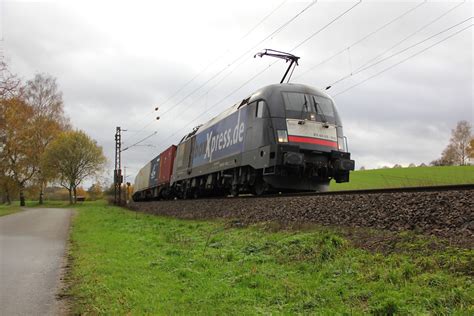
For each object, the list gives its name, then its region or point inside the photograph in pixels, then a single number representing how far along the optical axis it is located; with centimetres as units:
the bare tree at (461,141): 6505
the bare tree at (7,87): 1892
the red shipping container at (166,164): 2722
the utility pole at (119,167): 4655
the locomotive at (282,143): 1259
